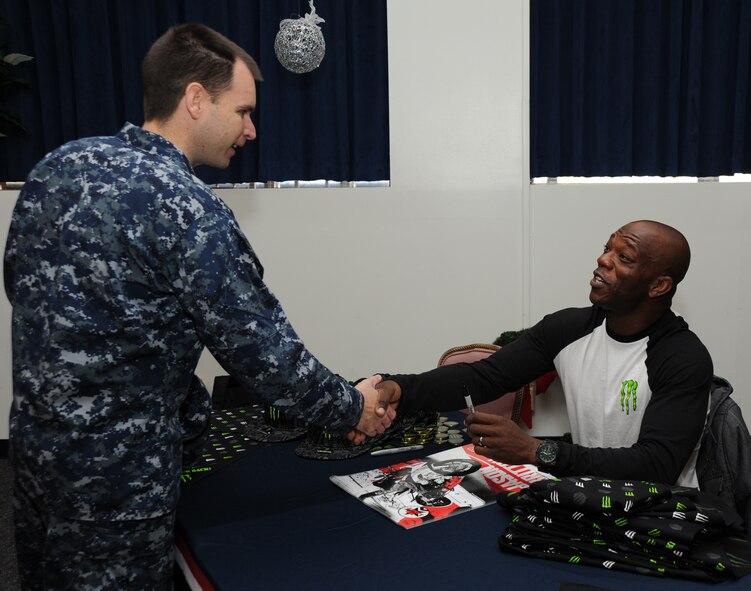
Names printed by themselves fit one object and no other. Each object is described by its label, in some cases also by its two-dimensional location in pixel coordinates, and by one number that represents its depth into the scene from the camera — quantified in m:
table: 1.07
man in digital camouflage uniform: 1.15
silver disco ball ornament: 3.31
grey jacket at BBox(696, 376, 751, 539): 1.42
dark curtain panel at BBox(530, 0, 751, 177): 3.62
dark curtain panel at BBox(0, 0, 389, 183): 3.58
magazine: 1.32
